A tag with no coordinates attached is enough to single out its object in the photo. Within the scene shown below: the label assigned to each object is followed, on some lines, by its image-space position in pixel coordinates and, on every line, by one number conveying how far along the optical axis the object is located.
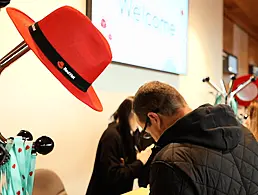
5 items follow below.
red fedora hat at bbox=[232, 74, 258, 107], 3.77
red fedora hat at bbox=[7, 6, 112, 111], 1.00
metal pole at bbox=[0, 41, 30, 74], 1.09
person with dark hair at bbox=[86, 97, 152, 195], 2.16
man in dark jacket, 1.27
